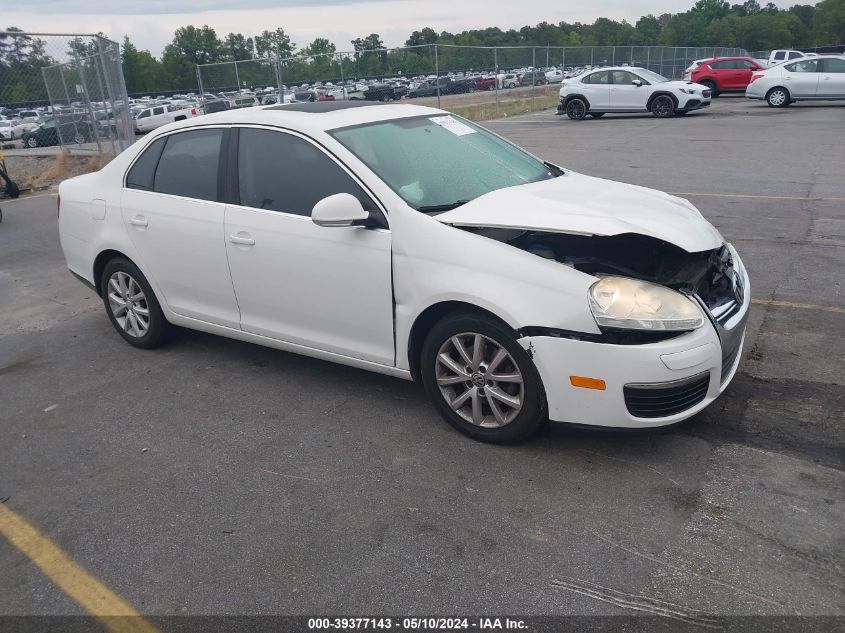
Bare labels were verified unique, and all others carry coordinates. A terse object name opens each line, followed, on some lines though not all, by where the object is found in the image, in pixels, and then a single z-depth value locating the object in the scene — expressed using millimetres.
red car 28906
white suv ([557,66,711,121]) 21812
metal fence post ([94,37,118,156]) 14547
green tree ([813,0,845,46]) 95625
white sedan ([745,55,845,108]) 22906
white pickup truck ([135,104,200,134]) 33969
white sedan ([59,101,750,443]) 3344
